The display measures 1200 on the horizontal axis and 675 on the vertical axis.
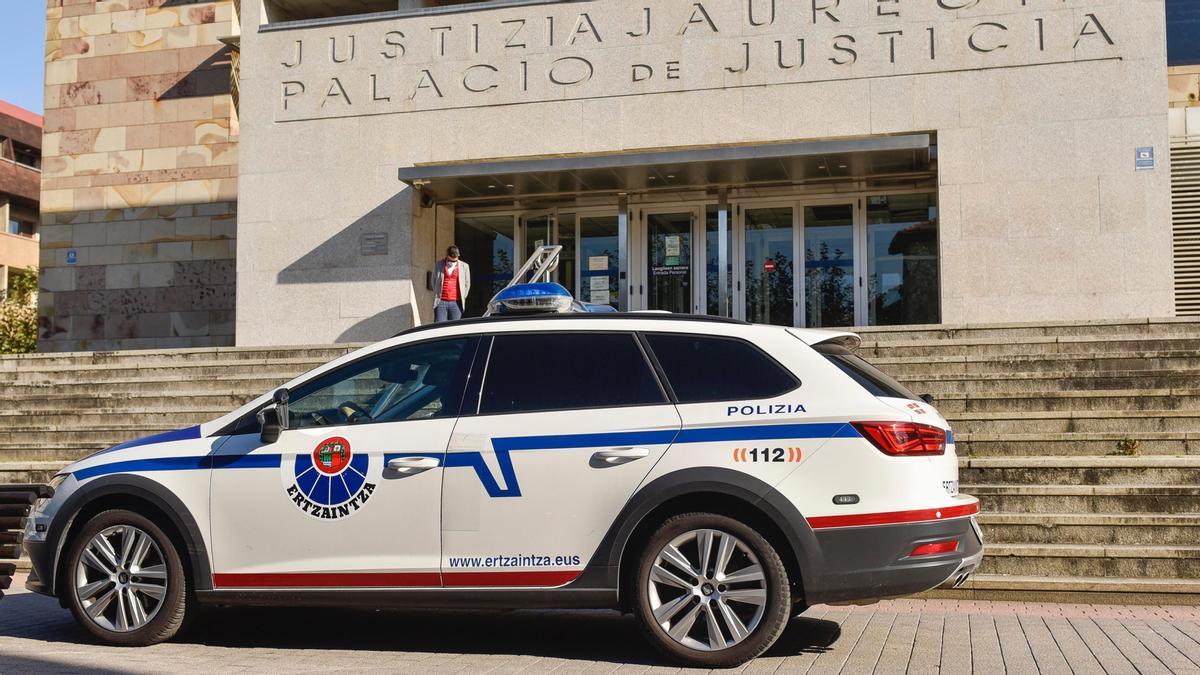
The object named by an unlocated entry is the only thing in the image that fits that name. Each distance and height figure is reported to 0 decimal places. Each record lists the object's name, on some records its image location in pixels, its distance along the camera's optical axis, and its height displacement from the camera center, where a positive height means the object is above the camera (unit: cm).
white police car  557 -55
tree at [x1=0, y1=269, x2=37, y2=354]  3378 +157
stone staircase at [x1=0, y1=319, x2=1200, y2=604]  800 -41
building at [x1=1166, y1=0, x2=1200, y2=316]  1794 +359
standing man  1694 +130
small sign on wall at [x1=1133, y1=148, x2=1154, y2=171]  1656 +294
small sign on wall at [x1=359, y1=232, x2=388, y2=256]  1914 +214
